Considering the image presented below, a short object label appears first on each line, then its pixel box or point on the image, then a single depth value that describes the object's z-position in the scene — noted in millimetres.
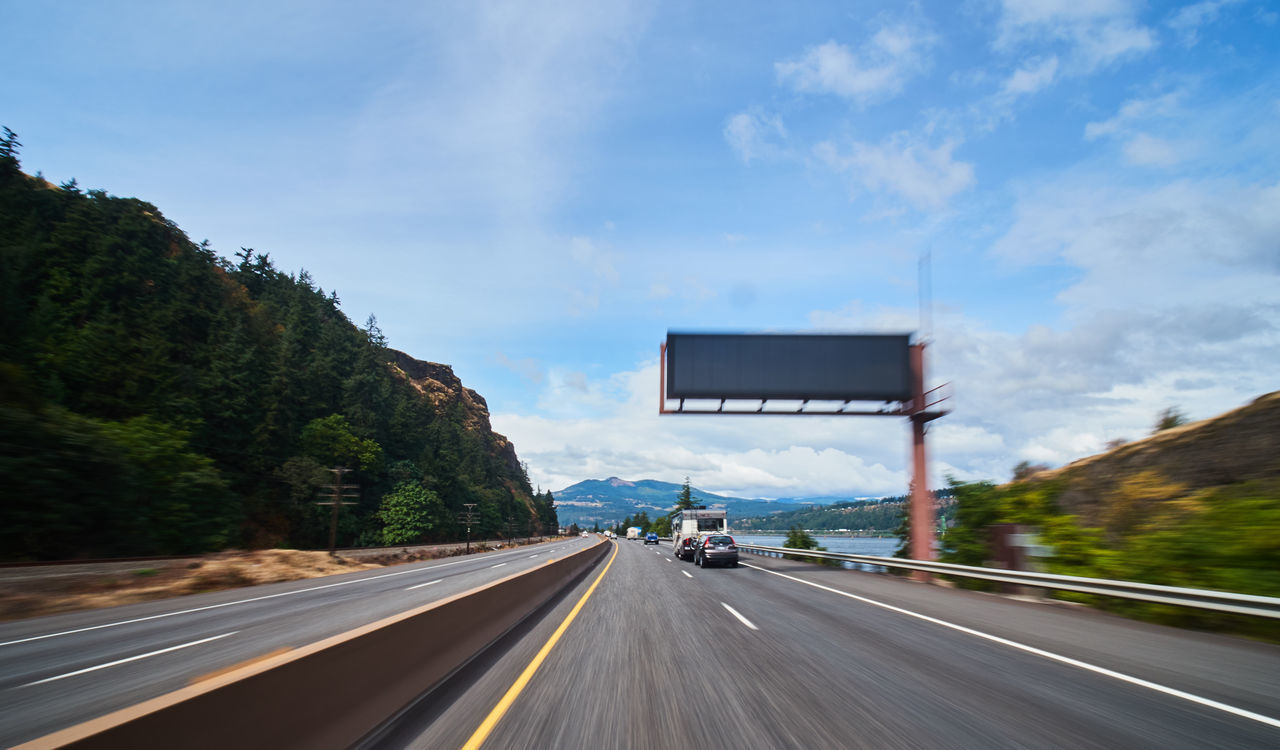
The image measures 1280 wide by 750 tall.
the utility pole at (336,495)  48400
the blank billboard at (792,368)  22781
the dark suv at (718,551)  26562
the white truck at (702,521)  39438
